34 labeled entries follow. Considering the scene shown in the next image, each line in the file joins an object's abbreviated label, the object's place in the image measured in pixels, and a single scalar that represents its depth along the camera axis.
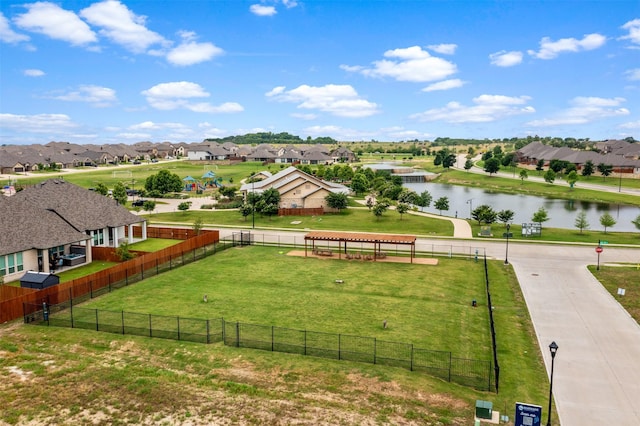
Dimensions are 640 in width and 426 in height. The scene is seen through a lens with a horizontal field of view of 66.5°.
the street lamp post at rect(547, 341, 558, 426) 18.69
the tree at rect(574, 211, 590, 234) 59.72
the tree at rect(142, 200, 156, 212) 72.69
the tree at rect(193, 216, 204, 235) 55.21
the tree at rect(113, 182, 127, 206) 78.57
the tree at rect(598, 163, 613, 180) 122.88
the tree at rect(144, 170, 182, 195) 93.81
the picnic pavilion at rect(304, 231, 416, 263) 46.31
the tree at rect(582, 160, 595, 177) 126.19
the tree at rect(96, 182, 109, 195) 80.38
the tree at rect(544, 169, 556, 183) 118.25
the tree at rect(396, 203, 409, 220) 67.88
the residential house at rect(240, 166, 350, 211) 75.06
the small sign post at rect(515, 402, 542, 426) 17.72
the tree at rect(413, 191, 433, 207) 75.75
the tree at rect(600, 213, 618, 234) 58.88
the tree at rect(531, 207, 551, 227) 60.53
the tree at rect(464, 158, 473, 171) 159.07
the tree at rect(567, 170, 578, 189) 111.61
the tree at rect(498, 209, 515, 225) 60.55
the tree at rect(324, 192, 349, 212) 73.31
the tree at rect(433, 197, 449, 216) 73.62
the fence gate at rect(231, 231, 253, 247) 53.50
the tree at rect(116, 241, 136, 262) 43.91
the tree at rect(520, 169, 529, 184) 124.99
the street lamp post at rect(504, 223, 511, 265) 44.99
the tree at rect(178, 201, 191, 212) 75.36
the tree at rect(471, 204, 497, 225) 60.22
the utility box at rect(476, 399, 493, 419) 19.00
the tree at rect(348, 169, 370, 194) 96.50
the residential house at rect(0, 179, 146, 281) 38.69
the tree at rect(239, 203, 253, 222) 68.25
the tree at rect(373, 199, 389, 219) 67.88
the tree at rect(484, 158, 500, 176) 139.12
